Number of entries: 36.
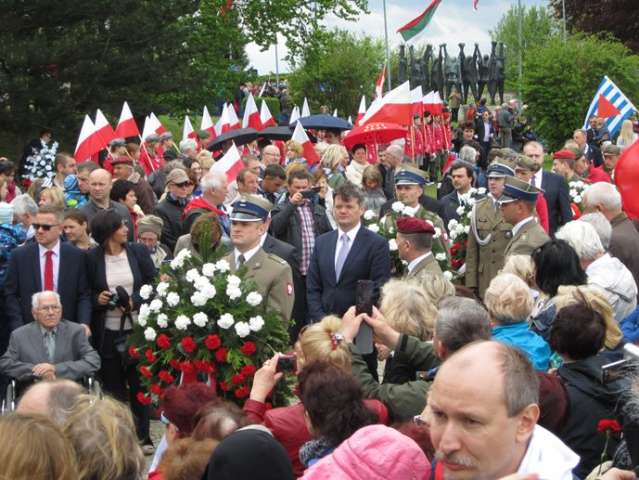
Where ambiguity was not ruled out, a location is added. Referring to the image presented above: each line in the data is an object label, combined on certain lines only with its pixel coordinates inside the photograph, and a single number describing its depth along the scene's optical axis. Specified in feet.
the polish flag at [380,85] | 69.19
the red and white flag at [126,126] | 56.95
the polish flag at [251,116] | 70.44
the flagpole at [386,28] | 104.25
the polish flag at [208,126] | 73.05
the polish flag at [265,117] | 72.08
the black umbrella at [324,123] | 66.33
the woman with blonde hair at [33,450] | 11.02
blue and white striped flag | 73.58
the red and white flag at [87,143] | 52.21
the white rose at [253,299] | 24.49
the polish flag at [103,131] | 52.85
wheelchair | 25.63
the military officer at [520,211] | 30.07
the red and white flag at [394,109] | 56.08
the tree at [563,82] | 104.58
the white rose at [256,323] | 24.25
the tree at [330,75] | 136.98
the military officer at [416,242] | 26.45
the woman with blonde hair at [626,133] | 58.08
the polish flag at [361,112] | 60.13
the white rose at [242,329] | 24.02
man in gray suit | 26.30
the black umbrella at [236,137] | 57.72
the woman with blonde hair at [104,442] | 13.17
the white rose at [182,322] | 24.08
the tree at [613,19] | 161.79
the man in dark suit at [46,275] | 28.89
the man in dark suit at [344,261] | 28.96
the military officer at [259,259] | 26.37
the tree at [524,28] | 255.04
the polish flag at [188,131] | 68.39
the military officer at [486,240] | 33.09
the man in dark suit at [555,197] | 38.63
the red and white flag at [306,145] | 55.11
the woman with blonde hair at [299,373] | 16.66
